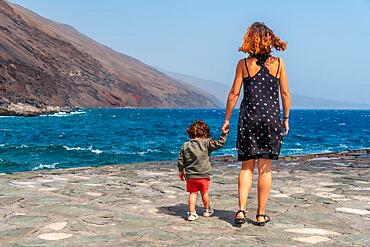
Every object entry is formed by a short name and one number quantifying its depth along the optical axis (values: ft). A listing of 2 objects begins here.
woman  17.10
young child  18.86
